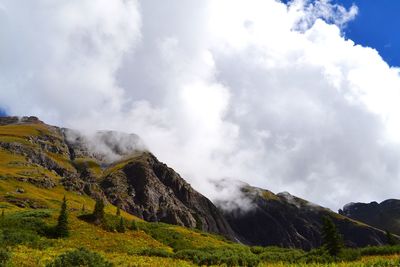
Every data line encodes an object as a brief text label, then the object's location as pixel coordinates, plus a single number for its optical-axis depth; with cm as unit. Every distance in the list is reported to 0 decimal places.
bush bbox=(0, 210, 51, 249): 3897
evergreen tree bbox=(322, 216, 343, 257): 4156
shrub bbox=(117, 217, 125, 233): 6259
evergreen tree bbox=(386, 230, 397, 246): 7338
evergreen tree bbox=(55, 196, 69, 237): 4950
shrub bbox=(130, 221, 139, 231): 6841
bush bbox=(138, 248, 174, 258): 4216
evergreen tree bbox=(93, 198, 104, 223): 6250
